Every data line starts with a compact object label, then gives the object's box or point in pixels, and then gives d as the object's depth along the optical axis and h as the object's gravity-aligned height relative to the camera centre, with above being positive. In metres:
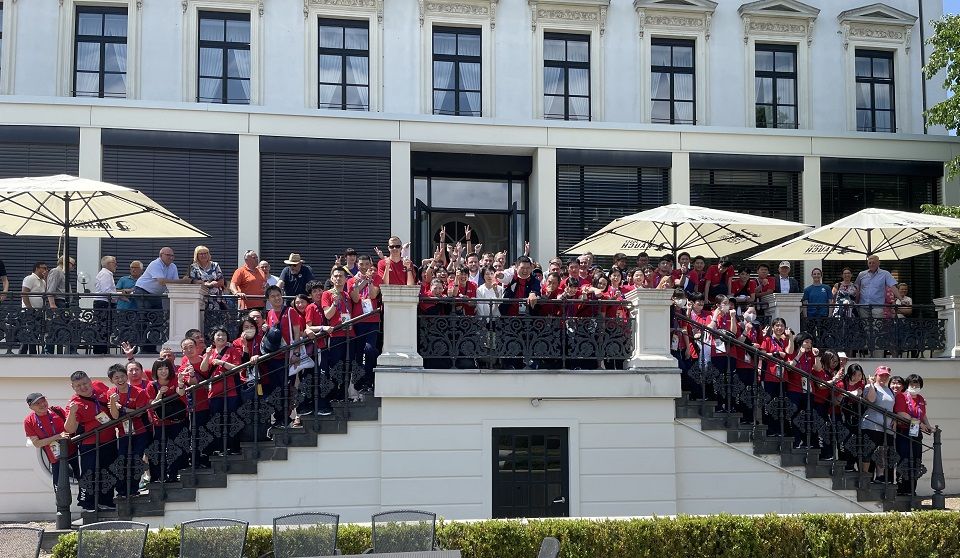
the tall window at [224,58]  21.38 +5.09
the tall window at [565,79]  22.44 +4.90
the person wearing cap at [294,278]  16.53 +0.54
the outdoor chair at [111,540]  10.28 -2.18
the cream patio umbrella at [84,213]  14.94 +1.47
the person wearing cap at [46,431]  13.12 -1.45
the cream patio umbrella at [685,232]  16.27 +1.31
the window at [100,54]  20.98 +5.08
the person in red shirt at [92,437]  13.10 -1.52
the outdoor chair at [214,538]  10.45 -2.20
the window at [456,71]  22.09 +4.98
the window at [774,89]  23.16 +4.82
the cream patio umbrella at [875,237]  16.52 +1.23
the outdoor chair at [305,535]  10.72 -2.22
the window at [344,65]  21.75 +5.03
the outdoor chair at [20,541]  9.96 -2.14
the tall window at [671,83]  22.86 +4.89
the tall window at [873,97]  23.41 +4.70
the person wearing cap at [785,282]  17.91 +0.51
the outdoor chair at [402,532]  10.90 -2.23
